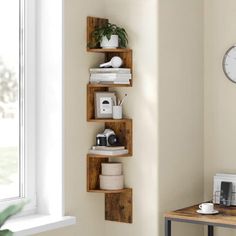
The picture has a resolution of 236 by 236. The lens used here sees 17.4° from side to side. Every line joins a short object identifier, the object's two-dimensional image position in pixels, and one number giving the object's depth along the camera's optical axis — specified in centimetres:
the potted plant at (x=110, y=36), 449
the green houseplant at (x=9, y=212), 231
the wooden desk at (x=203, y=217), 413
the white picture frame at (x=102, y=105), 460
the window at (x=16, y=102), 425
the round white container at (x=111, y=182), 457
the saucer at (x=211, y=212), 438
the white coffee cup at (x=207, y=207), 438
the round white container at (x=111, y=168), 461
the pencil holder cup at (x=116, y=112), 458
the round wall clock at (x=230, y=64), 488
